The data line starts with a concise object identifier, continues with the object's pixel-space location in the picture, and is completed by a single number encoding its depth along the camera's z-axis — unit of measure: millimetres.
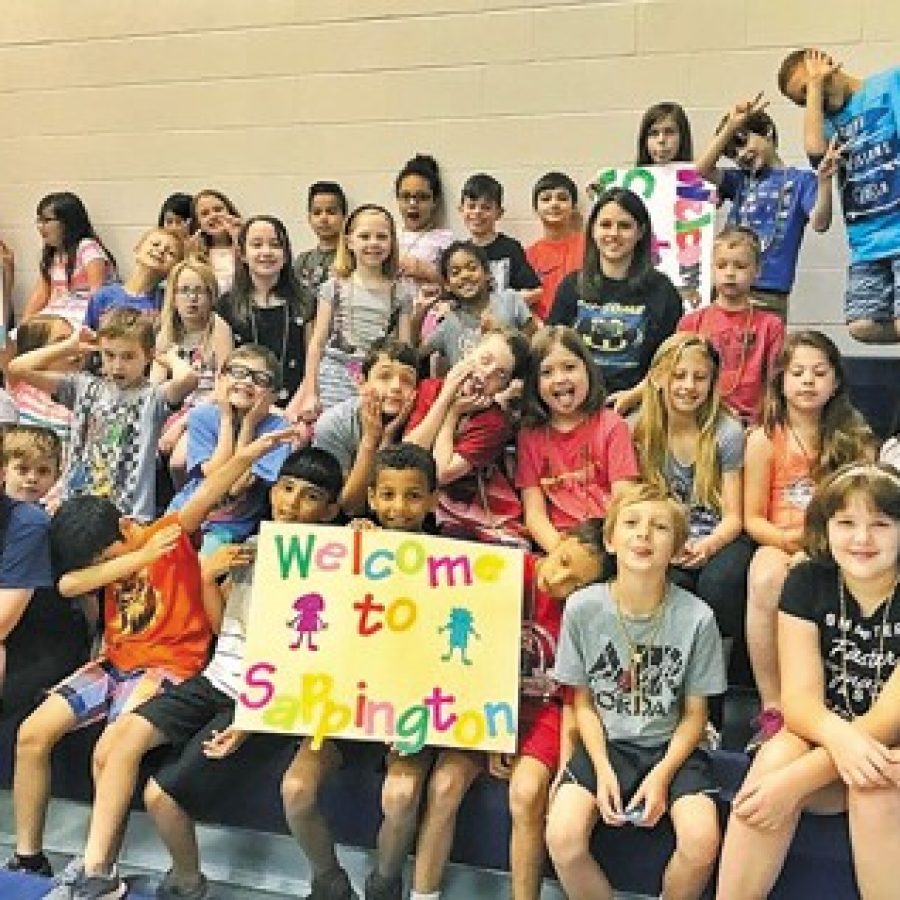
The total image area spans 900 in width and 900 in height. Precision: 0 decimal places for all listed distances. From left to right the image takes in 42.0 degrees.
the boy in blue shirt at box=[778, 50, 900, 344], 3205
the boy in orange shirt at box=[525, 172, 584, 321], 4520
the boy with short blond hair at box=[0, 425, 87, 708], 2623
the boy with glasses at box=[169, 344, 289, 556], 3010
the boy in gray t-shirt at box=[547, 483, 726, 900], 2102
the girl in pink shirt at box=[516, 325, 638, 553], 2754
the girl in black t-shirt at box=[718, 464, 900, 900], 1960
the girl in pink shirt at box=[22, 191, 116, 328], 5340
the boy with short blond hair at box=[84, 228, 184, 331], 4477
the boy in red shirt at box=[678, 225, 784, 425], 3279
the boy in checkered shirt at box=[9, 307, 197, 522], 3207
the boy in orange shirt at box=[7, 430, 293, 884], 2582
